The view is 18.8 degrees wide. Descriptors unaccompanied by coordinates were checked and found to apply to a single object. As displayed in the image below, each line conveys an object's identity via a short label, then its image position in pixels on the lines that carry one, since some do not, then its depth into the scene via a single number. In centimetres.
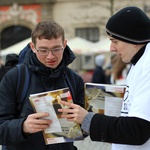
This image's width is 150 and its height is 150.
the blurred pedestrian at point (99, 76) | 799
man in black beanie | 186
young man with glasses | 220
